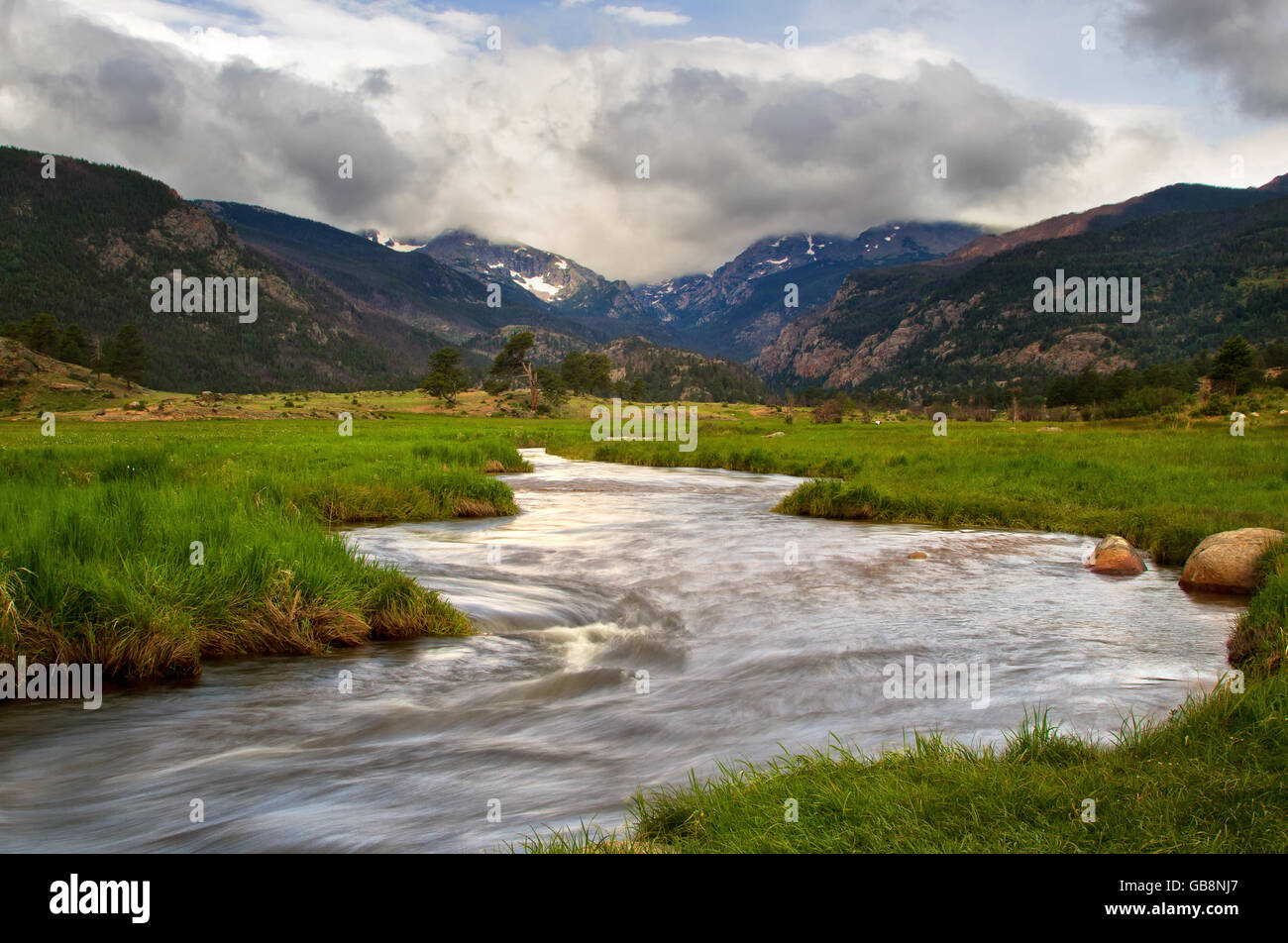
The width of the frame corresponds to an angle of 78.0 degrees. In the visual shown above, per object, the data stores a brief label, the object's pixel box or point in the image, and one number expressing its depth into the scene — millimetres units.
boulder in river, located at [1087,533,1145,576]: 16719
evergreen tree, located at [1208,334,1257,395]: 69000
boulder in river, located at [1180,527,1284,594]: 14617
